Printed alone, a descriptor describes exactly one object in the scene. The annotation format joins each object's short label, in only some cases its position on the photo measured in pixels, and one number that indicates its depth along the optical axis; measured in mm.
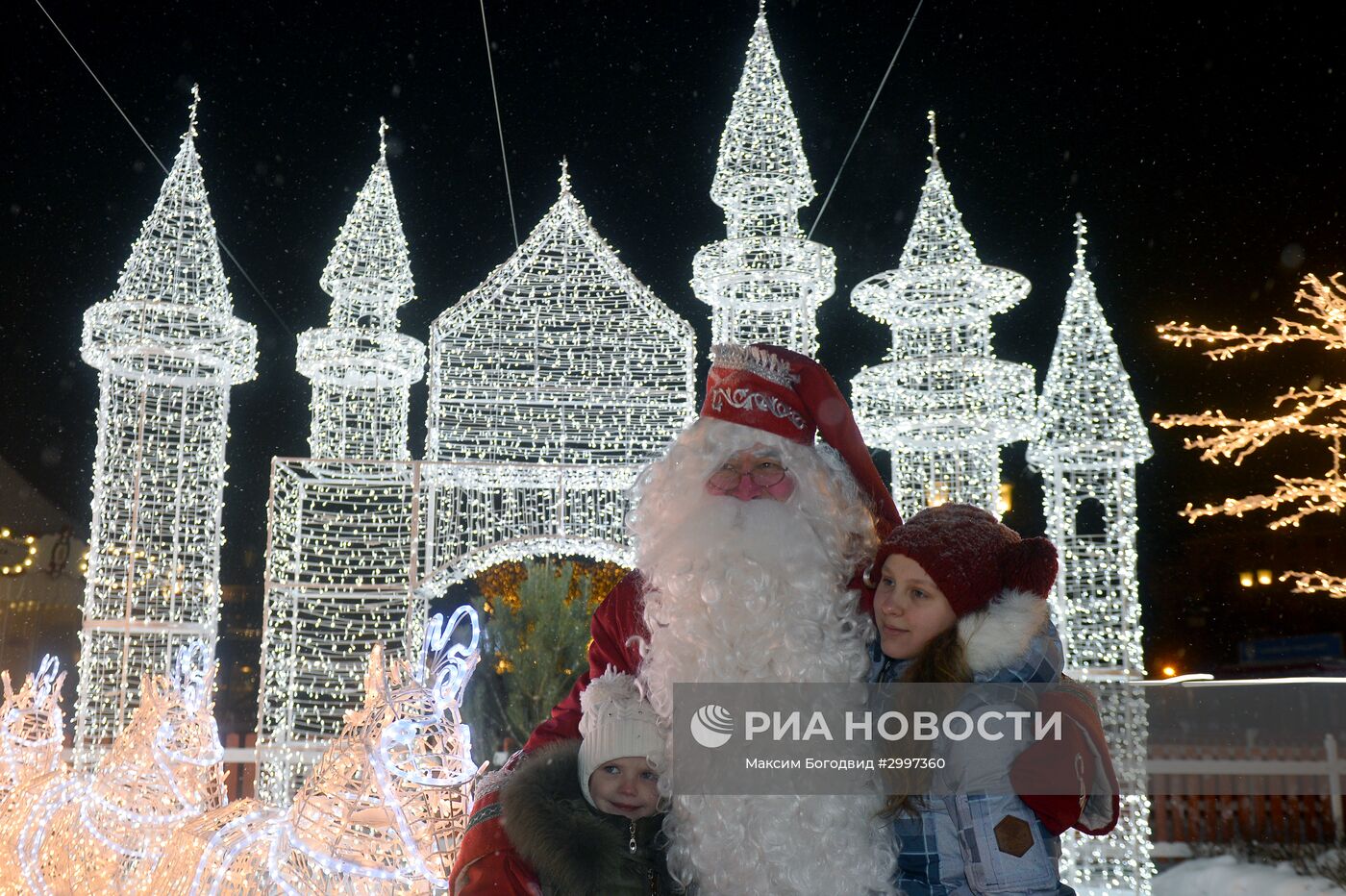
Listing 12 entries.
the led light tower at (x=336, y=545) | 9773
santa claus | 2688
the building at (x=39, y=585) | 23078
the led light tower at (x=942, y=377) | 9656
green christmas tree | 12016
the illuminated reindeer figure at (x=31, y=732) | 5469
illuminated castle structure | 10164
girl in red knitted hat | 2441
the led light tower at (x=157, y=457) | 9828
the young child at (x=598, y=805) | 2525
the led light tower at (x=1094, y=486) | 9266
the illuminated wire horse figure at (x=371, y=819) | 3398
